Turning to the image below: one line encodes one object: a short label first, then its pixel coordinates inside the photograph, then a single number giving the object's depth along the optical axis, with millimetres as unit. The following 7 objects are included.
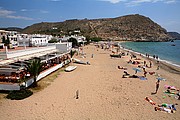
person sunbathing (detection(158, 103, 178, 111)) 12156
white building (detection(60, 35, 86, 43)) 56069
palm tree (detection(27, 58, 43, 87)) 14455
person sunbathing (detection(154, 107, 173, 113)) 11675
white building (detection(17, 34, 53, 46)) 30656
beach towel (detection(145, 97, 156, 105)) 12741
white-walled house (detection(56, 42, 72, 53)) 28875
